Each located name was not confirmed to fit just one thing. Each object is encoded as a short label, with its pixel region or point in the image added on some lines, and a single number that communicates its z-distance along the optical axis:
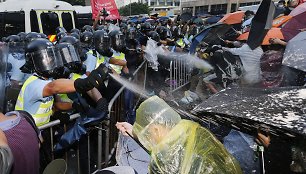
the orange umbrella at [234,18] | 5.37
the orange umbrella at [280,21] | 3.36
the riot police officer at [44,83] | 1.70
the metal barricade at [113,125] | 2.10
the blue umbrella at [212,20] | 8.95
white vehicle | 6.98
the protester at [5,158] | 0.74
